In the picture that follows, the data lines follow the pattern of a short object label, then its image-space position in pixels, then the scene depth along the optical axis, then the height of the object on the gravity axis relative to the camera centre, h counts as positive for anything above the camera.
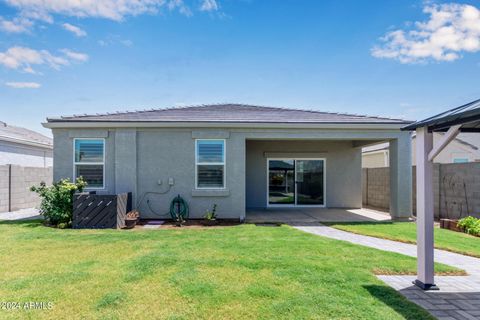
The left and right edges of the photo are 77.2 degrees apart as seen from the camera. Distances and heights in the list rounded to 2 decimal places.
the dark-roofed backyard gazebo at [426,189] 4.54 -0.29
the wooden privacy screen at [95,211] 9.36 -1.27
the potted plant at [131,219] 9.65 -1.59
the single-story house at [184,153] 10.86 +0.64
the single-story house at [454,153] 18.78 +1.08
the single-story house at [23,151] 15.30 +1.12
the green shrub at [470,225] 8.74 -1.64
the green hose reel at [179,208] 10.74 -1.34
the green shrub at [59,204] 9.58 -1.08
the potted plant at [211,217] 10.19 -1.62
